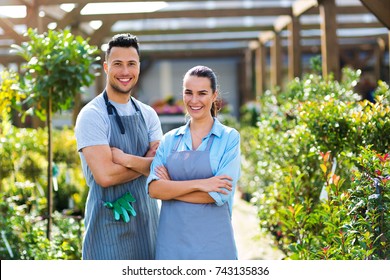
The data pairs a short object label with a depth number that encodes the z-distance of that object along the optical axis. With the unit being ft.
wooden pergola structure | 19.66
